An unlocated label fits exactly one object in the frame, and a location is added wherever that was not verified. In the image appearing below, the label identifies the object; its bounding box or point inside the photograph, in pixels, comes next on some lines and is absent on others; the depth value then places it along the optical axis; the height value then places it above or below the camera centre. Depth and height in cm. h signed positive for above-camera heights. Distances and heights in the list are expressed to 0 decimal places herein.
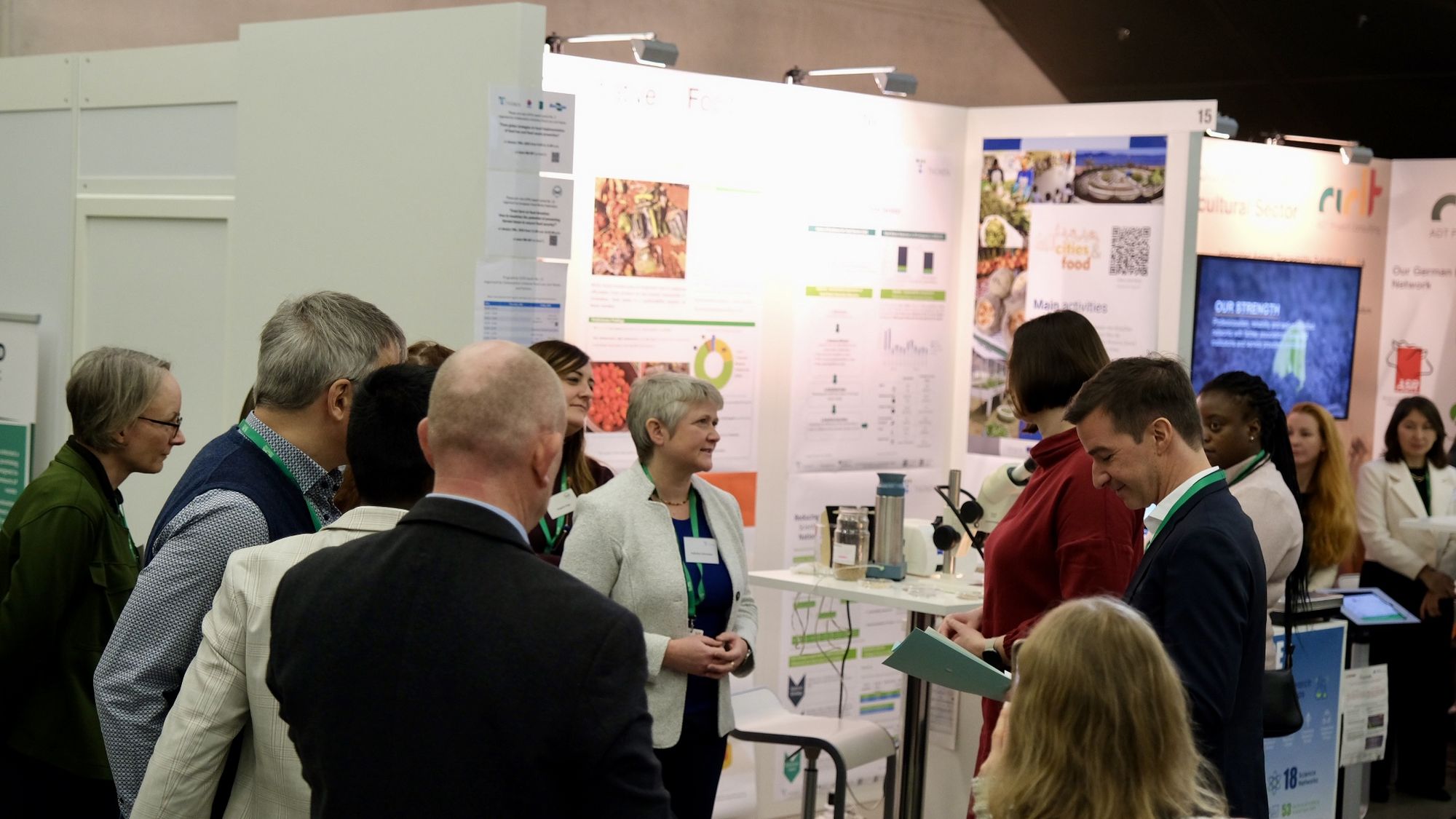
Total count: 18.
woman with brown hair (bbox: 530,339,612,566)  367 -44
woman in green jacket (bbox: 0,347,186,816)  285 -65
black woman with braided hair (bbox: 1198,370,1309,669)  368 -36
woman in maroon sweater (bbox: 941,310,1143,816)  282 -41
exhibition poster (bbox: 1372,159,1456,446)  767 +26
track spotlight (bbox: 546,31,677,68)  495 +87
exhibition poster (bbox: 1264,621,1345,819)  486 -141
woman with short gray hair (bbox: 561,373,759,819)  325 -62
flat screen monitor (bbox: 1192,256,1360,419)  714 +2
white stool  403 -123
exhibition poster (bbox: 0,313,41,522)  470 -43
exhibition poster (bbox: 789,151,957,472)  571 -5
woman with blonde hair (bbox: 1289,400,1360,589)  539 -62
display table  418 -114
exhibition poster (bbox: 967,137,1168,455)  565 +29
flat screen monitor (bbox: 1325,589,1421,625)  528 -103
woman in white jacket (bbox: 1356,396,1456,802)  614 -104
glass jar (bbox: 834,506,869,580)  452 -73
